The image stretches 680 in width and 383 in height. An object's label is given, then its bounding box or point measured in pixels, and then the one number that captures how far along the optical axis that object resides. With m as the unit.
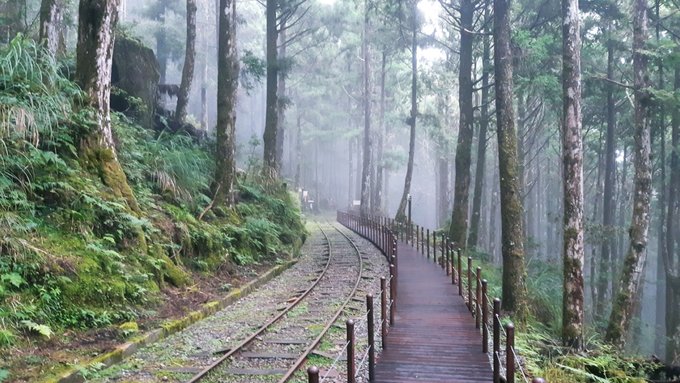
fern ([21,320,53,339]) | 6.40
